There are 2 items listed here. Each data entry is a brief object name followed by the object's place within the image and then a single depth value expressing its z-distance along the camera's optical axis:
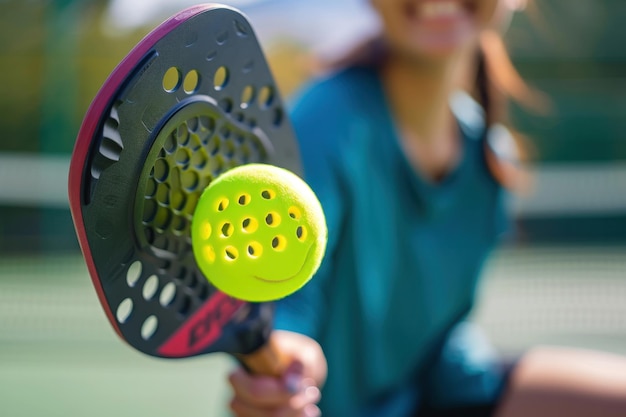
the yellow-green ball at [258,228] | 0.88
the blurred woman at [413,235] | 1.17
